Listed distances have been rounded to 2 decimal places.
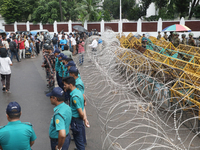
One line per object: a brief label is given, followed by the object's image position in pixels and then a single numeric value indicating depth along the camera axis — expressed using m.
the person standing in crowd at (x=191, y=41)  12.14
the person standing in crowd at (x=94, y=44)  12.89
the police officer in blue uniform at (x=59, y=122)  2.80
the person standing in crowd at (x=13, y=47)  11.97
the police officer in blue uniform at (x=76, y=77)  4.07
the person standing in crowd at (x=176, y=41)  13.45
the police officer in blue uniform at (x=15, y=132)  2.48
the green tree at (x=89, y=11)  26.97
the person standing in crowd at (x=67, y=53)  7.77
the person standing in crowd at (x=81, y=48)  12.04
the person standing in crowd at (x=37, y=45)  15.50
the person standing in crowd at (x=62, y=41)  13.32
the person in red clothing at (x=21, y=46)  13.45
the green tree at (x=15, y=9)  30.78
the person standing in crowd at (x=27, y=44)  14.05
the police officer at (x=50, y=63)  7.42
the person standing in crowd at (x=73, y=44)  14.52
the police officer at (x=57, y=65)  6.56
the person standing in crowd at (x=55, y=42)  14.30
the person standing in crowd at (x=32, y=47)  14.55
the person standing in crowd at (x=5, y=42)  12.67
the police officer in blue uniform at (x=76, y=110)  3.47
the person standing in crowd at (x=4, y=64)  7.18
